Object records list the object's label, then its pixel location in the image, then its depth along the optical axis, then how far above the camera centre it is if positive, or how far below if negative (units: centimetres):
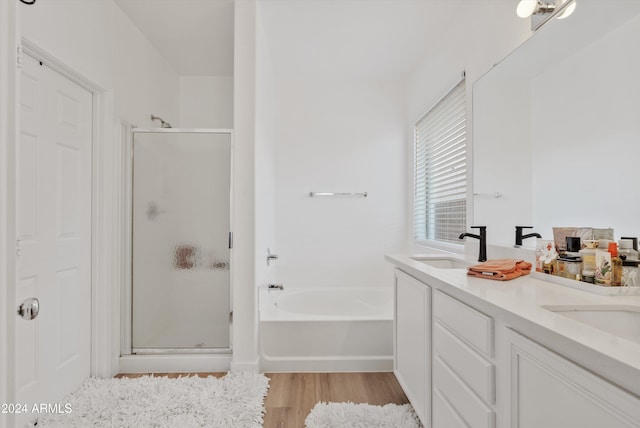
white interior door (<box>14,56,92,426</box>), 174 -11
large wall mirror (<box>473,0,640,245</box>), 113 +36
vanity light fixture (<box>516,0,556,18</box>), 142 +89
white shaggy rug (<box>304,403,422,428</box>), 173 -107
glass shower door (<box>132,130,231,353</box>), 246 -14
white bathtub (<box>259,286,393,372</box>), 237 -91
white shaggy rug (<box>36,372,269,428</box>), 176 -107
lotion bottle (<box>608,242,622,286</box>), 107 -17
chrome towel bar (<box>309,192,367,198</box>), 349 +21
